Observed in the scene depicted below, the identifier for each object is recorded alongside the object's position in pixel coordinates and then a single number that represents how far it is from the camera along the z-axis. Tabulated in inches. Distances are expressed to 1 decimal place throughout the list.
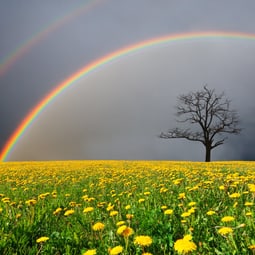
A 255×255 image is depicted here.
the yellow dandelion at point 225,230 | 90.7
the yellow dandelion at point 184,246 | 77.8
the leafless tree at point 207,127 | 1624.0
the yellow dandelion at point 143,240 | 86.4
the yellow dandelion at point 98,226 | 109.5
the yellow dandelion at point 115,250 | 81.6
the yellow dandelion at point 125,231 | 95.4
